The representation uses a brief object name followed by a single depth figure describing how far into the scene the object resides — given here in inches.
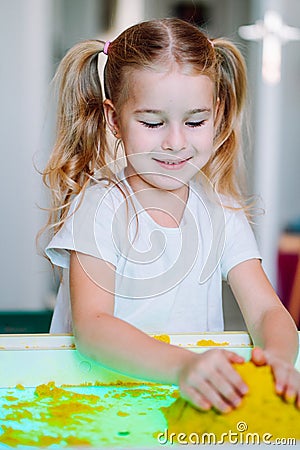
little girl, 46.6
